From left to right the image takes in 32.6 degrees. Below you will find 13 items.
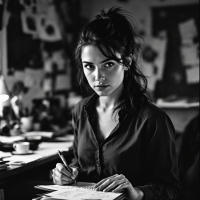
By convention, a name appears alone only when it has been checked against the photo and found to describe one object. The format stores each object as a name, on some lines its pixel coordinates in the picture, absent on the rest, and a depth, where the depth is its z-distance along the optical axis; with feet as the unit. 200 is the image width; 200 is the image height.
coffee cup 6.37
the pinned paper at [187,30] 12.40
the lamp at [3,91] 7.77
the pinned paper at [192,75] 12.50
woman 4.59
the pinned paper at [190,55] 12.46
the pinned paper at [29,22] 9.41
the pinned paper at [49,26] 10.29
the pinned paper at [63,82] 11.40
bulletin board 12.45
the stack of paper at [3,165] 4.98
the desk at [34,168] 5.10
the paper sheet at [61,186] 4.35
